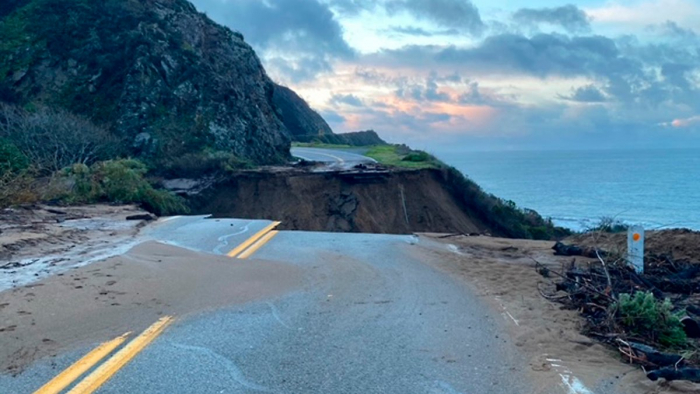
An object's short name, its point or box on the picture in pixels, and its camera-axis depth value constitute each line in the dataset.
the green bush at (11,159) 22.39
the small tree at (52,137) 27.50
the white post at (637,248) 11.02
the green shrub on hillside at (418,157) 41.25
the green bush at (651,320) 6.91
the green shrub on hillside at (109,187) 20.50
